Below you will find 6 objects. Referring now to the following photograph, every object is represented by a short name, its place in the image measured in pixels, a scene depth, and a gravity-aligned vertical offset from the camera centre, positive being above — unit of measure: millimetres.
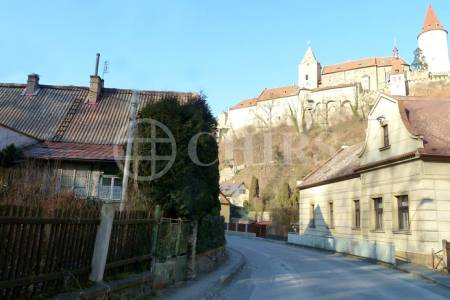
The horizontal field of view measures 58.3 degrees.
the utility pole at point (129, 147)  10977 +2029
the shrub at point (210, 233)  13645 -509
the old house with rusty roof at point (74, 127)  18016 +4575
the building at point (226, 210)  56391 +1454
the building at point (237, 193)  76206 +5357
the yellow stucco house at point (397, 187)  17016 +1975
